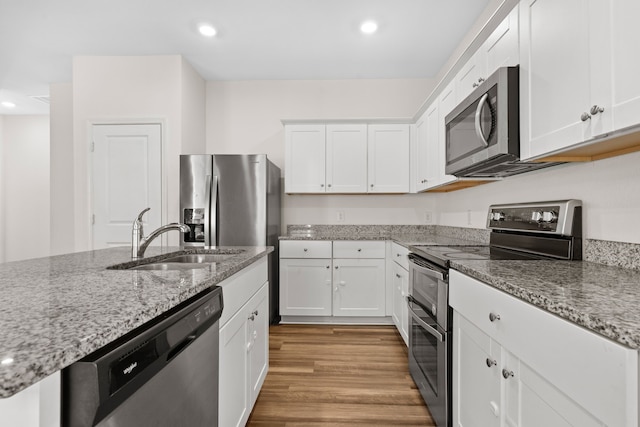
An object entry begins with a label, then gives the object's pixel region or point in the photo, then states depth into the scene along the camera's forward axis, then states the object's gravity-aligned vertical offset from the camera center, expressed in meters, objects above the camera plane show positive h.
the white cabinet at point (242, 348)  1.25 -0.63
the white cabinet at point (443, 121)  2.39 +0.76
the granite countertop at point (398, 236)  2.66 -0.25
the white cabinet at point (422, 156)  3.04 +0.57
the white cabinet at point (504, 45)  1.50 +0.85
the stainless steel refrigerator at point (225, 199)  3.04 +0.14
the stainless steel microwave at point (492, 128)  1.50 +0.44
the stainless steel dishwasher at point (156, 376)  0.55 -0.35
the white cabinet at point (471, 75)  1.84 +0.87
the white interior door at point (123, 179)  3.30 +0.35
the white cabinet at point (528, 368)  0.63 -0.40
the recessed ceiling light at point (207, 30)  2.79 +1.63
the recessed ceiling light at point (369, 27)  2.70 +1.61
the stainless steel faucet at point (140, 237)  1.57 -0.12
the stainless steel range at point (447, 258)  1.50 -0.24
